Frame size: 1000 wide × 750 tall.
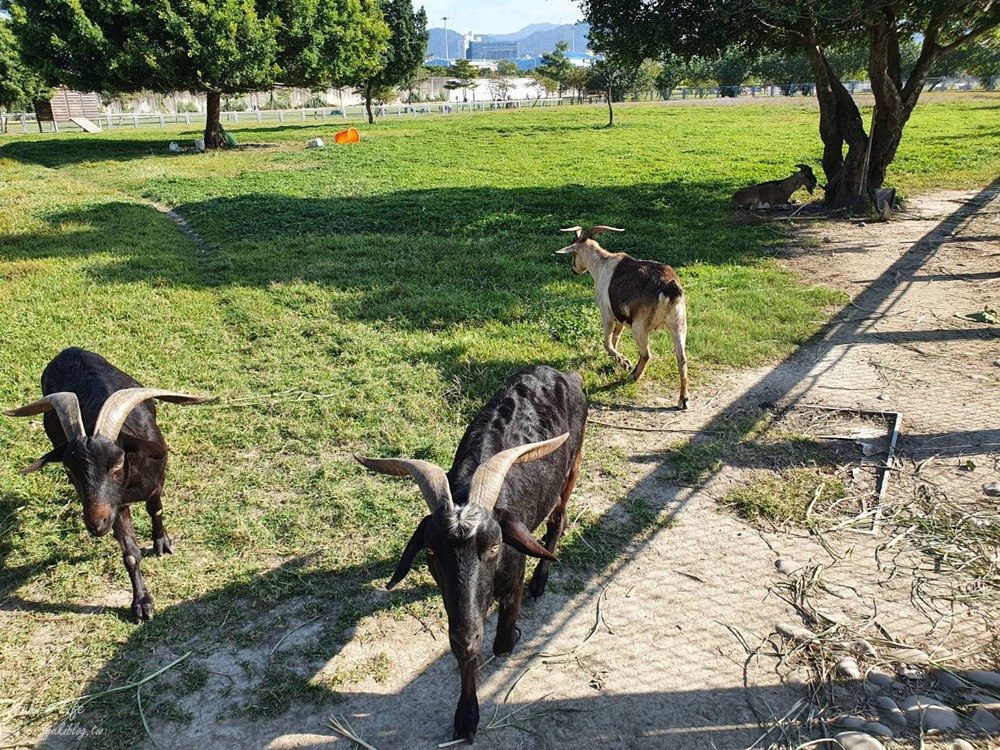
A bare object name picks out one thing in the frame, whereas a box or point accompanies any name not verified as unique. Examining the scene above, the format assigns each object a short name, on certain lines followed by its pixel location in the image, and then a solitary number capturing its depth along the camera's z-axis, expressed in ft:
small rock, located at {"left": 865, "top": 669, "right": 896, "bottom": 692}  11.09
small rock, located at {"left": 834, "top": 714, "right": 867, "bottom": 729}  10.40
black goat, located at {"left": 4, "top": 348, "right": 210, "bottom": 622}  12.21
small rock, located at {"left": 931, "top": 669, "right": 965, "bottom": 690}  10.98
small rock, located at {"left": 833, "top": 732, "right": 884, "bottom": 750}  9.93
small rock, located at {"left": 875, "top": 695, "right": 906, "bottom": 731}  10.37
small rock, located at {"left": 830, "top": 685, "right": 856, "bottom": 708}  10.82
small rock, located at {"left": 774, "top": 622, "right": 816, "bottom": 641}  12.02
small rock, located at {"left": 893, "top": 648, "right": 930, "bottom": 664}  11.41
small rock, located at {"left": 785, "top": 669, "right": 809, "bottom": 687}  11.20
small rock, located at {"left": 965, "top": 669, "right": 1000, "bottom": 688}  10.92
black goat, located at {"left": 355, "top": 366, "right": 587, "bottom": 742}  9.48
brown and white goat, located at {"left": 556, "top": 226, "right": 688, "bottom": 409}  19.80
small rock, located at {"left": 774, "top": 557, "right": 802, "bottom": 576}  13.79
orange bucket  92.79
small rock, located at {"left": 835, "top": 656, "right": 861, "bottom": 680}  11.21
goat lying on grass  45.09
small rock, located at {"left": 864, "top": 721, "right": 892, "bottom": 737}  10.18
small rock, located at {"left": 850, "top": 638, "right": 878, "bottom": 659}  11.56
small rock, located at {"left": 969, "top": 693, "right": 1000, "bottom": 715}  10.53
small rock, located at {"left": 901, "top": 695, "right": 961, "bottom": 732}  10.28
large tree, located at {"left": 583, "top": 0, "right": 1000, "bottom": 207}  41.70
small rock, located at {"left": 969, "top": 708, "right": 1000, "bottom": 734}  10.23
